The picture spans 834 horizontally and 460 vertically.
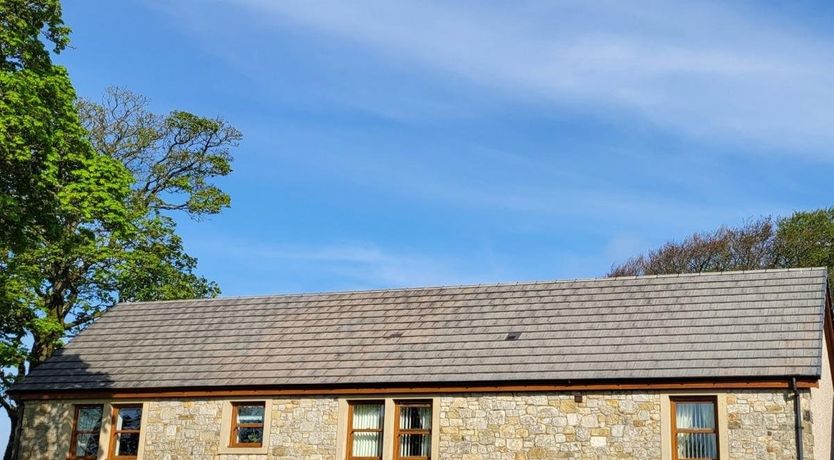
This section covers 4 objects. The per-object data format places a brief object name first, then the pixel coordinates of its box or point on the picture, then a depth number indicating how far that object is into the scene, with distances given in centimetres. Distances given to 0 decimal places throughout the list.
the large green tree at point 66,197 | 1839
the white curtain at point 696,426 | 1759
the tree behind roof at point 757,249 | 4138
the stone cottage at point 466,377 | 1781
